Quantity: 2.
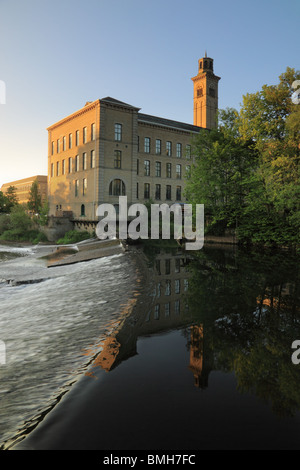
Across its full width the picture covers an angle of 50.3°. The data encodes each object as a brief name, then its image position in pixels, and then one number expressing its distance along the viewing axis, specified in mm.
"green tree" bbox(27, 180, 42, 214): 75900
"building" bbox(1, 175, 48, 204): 130250
